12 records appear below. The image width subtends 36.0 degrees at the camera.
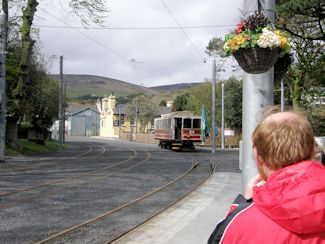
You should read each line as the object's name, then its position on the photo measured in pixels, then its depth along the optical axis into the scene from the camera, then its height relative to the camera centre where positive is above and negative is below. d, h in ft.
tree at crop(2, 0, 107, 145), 94.73 +11.73
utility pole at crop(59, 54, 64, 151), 128.26 +6.44
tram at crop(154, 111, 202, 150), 127.44 +0.41
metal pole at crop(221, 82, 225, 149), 154.65 -2.76
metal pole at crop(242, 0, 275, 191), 14.20 +1.05
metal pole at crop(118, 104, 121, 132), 301.02 +5.73
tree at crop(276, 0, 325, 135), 39.91 +9.94
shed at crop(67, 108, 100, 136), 392.27 +6.22
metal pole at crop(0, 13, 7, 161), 74.79 +7.62
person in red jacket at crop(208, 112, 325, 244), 5.47 -0.69
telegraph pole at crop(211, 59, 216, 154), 118.11 +9.25
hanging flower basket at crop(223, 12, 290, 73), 12.15 +2.18
